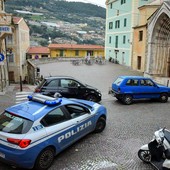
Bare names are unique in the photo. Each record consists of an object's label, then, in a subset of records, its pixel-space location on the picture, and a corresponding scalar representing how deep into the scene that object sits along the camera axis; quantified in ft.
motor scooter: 16.22
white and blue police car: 15.83
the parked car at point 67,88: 36.60
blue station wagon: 39.88
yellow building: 165.07
